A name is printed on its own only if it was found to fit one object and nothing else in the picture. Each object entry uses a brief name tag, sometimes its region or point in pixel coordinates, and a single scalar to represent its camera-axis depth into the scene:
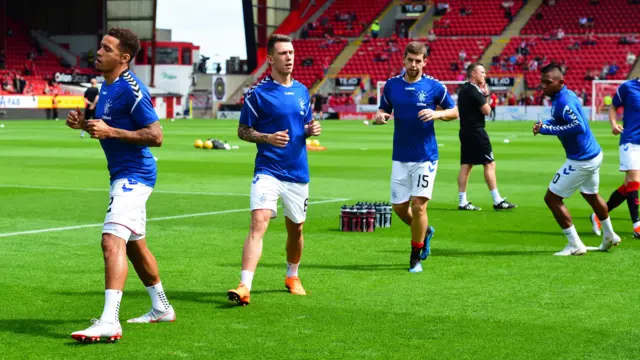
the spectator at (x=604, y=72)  67.44
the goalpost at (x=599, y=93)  63.03
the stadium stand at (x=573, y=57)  67.81
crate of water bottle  13.75
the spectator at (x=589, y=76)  67.19
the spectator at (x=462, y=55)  73.12
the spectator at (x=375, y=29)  78.75
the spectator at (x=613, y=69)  67.25
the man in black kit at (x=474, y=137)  16.77
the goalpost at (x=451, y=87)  67.31
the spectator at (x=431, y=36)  77.12
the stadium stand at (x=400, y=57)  73.00
